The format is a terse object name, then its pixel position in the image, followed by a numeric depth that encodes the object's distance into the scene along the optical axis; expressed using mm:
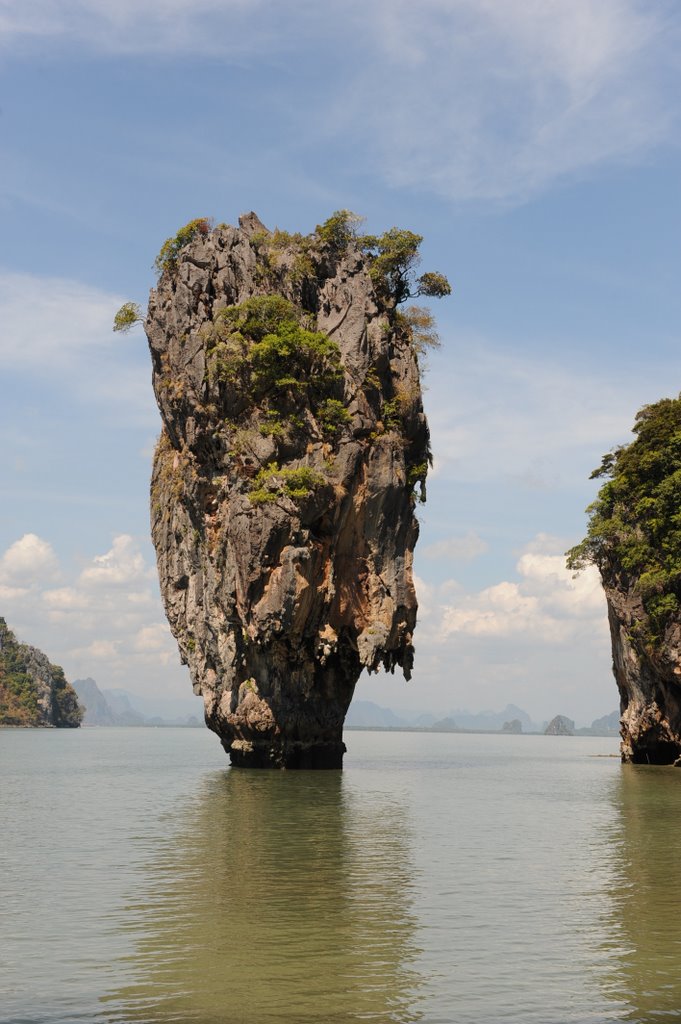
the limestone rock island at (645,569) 46188
